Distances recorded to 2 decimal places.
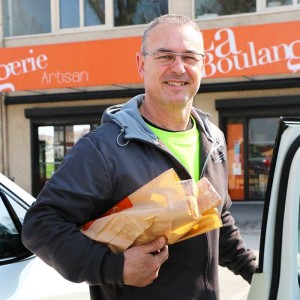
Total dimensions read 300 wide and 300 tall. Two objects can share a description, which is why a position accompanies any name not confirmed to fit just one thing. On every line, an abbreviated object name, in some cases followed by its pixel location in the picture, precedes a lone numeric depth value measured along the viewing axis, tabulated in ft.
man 5.03
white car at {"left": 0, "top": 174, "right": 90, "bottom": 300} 6.59
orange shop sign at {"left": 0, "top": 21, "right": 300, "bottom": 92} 34.17
